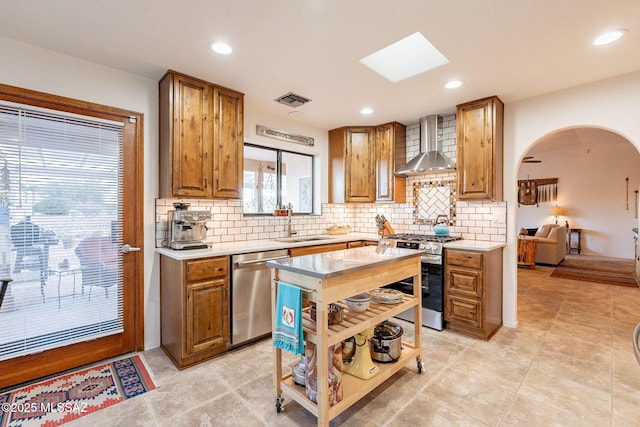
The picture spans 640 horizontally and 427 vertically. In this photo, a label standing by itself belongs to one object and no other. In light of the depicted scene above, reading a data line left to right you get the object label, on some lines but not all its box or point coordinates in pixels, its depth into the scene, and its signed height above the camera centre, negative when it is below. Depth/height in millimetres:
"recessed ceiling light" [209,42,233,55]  2254 +1263
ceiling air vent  3266 +1259
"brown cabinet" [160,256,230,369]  2480 -836
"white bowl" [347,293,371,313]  2072 -639
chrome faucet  3939 -164
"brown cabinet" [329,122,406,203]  4188 +704
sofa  6859 -779
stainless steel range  3305 -788
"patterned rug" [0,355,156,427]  1911 -1296
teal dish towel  1743 -652
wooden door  2275 -576
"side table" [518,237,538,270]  6707 -912
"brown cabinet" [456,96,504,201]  3242 +693
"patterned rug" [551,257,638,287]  5492 -1252
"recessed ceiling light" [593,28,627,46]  2102 +1257
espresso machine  2697 -138
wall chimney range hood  3697 +721
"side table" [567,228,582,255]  8609 -839
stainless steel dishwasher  2779 -807
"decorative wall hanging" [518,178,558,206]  9023 +638
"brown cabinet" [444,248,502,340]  3039 -848
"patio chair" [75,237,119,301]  2506 -425
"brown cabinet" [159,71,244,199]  2688 +703
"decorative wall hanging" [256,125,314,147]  3741 +1021
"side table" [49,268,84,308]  2376 -482
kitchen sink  3709 -351
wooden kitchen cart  1677 -555
